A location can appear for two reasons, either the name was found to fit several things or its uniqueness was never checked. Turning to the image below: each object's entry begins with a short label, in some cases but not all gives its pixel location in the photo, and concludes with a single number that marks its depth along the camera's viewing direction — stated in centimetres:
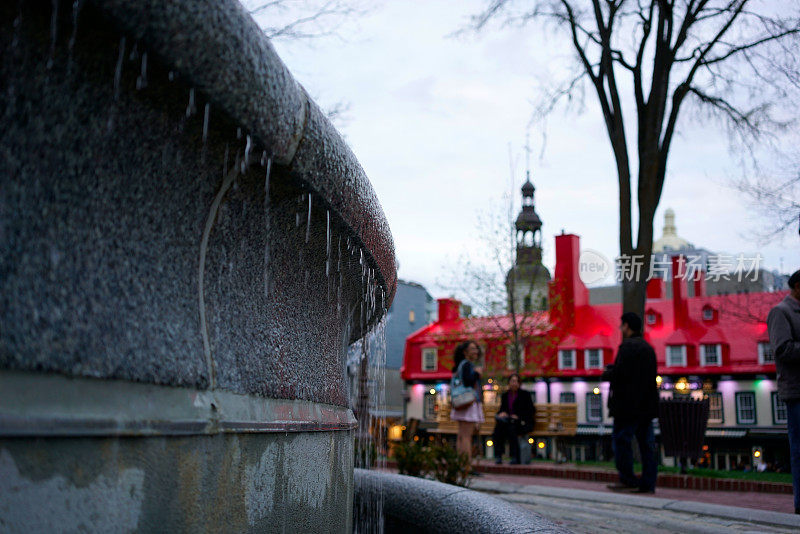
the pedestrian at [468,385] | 855
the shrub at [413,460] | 664
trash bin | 900
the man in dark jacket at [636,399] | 711
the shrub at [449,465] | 653
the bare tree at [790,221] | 1681
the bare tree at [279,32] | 1036
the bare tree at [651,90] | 1212
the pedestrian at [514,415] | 1392
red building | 3303
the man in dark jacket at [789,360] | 530
